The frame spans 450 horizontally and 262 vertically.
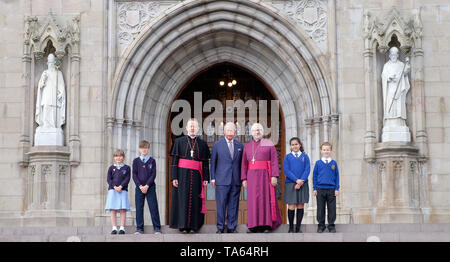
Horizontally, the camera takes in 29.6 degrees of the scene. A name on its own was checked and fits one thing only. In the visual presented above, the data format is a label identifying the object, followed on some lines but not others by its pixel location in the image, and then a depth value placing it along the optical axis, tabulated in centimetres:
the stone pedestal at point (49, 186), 1755
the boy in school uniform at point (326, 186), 1419
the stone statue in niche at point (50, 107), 1786
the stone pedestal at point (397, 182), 1720
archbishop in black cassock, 1409
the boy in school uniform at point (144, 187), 1441
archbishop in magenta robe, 1400
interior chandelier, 2120
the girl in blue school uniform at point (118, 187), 1452
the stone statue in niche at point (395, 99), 1752
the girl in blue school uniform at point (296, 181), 1411
